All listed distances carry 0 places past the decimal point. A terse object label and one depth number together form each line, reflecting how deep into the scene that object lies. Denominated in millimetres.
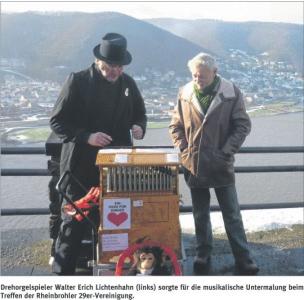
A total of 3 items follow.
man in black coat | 3361
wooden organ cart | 2993
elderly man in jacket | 3574
